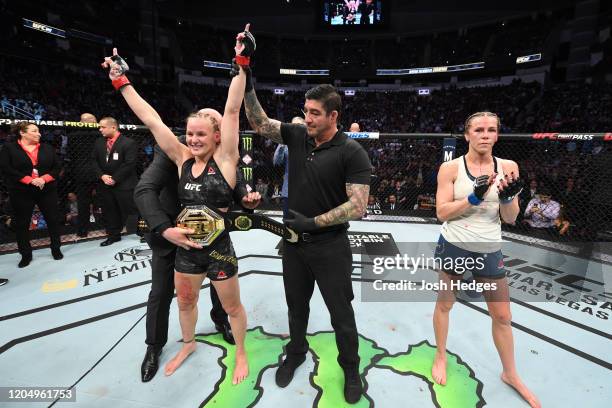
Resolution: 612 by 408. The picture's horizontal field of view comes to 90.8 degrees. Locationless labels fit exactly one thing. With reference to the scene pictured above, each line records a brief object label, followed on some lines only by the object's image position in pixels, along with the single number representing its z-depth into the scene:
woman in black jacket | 3.45
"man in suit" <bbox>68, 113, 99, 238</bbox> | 4.42
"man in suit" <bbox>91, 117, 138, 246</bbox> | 4.15
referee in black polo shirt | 1.63
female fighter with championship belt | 1.71
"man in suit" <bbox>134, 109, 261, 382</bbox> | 1.72
